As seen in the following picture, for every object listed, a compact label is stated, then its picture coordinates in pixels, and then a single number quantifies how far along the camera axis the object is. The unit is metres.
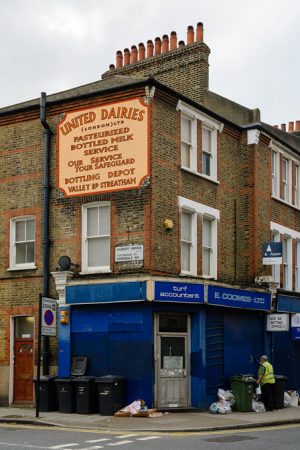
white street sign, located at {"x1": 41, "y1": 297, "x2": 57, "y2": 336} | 18.47
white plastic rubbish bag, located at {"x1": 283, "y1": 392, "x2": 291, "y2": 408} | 23.14
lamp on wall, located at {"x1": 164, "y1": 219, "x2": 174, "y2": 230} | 20.55
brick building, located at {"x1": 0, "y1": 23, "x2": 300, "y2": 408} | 20.20
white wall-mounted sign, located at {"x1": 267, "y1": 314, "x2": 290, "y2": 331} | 24.27
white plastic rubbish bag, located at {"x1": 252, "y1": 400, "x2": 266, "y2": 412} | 21.23
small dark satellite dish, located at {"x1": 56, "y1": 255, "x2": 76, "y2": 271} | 20.98
